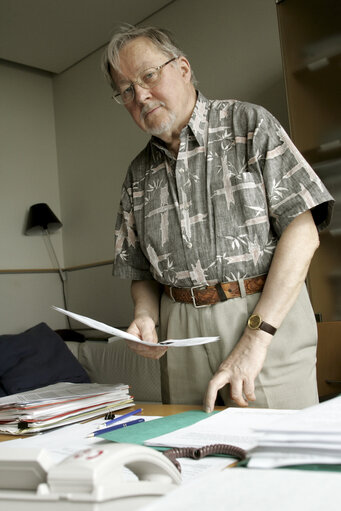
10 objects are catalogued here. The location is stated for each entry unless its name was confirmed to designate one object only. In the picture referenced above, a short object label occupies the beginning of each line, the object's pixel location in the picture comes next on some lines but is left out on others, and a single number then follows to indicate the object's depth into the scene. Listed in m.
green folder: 0.83
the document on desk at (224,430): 0.78
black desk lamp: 4.02
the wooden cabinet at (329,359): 2.24
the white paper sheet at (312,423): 0.53
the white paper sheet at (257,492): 0.39
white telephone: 0.42
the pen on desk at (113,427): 0.99
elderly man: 1.25
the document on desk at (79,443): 0.68
